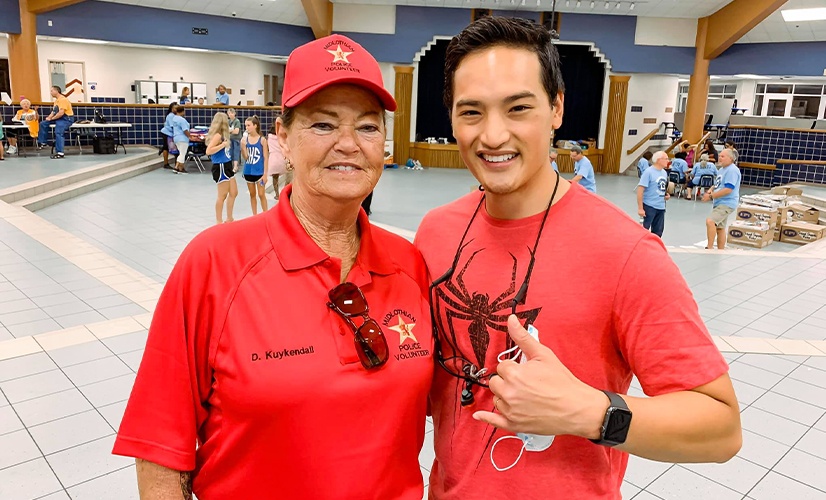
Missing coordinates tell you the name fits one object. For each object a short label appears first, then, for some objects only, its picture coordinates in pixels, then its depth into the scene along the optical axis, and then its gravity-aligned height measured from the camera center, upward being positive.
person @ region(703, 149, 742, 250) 8.33 -0.89
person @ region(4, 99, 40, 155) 13.91 -0.41
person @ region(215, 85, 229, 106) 17.20 +0.40
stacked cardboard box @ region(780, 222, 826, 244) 9.89 -1.60
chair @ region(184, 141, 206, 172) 14.90 -1.03
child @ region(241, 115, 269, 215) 8.28 -0.64
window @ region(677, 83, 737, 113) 24.27 +1.60
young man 1.11 -0.41
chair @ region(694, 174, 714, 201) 13.27 -1.10
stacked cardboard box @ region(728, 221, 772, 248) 9.57 -1.59
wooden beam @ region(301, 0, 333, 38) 16.03 +2.71
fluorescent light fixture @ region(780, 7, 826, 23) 15.42 +3.08
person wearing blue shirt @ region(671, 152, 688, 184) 13.91 -0.86
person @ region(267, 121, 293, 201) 8.66 -0.69
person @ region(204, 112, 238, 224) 8.10 -0.80
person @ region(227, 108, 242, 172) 13.52 -0.66
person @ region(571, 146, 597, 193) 8.43 -0.64
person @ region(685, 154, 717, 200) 13.18 -0.85
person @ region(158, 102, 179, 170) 14.05 -0.64
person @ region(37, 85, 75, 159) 13.99 -0.34
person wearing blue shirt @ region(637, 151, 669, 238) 8.02 -0.83
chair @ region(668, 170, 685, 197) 13.97 -1.10
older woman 1.20 -0.49
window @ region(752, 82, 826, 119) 21.70 +1.24
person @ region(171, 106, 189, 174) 13.86 -0.61
